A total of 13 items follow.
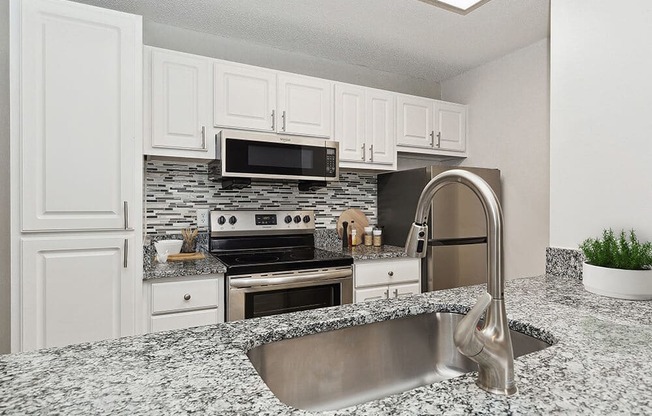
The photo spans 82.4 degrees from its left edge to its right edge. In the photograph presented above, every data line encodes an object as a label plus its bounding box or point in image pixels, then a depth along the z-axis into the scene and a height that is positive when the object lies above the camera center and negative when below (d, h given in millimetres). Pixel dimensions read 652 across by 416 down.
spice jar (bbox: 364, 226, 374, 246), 3203 -243
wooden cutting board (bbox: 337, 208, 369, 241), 3232 -106
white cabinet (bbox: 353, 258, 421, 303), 2562 -504
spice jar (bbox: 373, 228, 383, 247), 3156 -255
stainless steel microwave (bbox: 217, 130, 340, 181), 2385 +352
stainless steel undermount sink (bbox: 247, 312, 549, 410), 893 -407
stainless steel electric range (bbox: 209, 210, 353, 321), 2168 -347
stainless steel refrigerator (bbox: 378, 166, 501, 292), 2799 -158
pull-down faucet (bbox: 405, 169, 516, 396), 595 -196
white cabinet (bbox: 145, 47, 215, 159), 2248 +640
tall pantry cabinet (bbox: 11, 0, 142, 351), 1746 +168
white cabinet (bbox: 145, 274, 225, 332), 2014 -523
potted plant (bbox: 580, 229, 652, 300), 1170 -195
